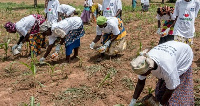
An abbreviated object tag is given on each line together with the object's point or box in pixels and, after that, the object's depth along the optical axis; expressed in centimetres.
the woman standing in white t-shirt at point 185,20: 346
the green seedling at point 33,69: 309
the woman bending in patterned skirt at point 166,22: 390
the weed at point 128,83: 313
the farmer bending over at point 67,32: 372
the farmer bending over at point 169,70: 185
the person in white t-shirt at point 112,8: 471
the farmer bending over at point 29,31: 403
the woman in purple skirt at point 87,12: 771
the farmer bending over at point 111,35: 377
